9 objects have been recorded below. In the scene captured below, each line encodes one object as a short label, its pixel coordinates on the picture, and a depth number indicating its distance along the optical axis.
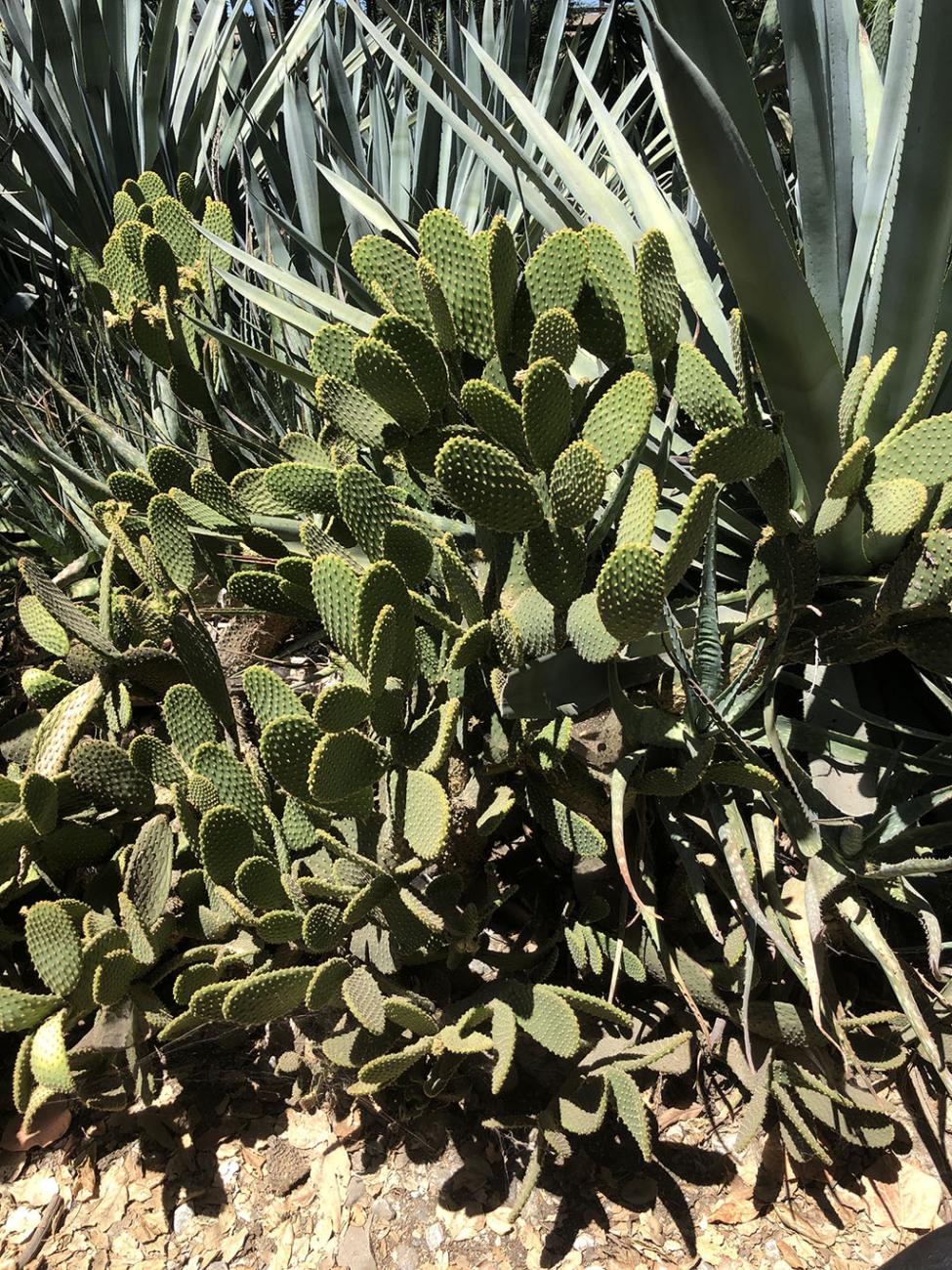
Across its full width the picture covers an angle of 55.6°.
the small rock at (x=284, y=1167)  1.69
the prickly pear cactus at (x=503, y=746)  1.23
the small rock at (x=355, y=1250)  1.56
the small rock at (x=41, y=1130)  1.78
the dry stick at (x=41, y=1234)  1.62
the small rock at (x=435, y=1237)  1.57
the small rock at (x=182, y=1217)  1.64
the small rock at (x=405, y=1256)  1.55
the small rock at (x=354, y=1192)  1.65
